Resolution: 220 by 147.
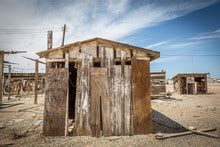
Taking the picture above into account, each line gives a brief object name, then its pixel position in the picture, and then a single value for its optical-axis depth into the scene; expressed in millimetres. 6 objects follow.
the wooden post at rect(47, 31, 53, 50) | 16019
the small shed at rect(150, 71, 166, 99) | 23938
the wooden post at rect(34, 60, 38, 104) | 16836
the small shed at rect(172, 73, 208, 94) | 31734
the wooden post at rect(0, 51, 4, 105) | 16766
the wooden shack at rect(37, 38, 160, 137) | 7855
